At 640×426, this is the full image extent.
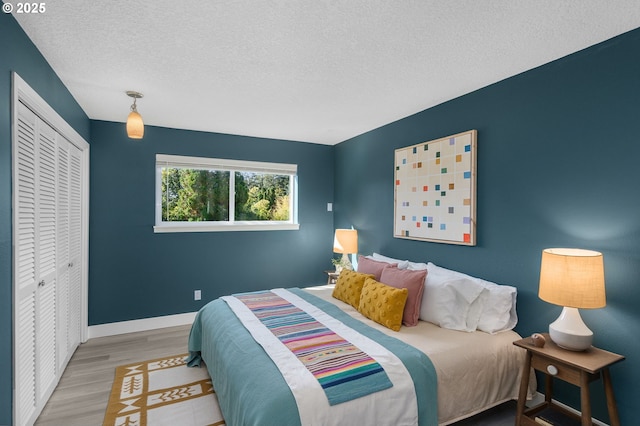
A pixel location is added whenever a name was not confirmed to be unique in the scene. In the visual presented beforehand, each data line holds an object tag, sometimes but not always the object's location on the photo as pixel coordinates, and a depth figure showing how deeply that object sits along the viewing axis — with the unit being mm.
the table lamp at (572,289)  1847
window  4156
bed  1637
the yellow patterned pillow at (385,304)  2461
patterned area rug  2281
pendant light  2613
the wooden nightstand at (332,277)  4264
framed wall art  2865
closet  1903
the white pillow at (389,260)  3188
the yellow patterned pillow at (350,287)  2944
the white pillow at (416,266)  3101
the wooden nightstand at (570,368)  1793
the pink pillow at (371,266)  3152
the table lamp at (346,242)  4242
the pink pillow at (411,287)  2557
